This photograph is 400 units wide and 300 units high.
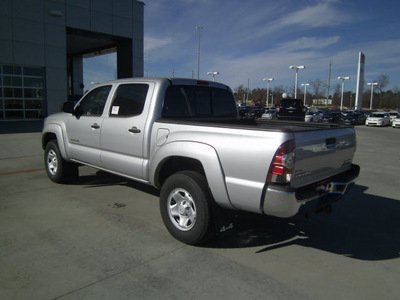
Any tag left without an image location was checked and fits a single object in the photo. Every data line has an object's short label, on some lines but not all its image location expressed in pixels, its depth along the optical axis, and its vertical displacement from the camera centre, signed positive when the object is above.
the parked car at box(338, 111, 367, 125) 35.94 -0.26
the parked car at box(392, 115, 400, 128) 31.92 -0.59
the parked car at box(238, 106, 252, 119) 40.31 +0.21
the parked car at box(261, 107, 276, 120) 37.66 -0.09
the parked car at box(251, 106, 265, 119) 41.54 +0.14
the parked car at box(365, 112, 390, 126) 33.47 -0.29
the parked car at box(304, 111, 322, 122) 37.50 -0.17
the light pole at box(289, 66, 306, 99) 53.47 +7.90
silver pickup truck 2.99 -0.45
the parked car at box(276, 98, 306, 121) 22.22 +0.34
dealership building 20.75 +4.57
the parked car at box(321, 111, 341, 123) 35.97 -0.23
